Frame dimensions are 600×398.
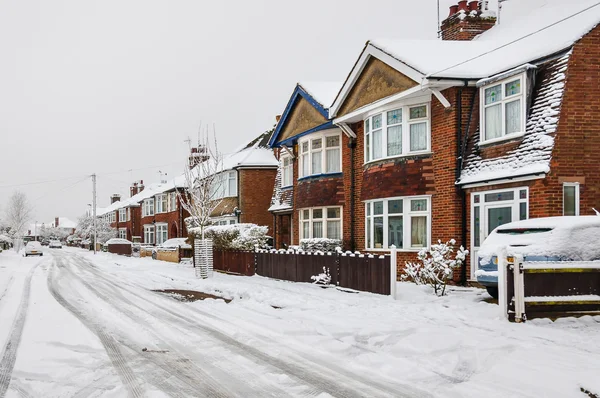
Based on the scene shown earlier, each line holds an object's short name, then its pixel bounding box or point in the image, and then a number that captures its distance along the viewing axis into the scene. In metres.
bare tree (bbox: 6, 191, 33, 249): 94.81
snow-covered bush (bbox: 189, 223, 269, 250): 23.19
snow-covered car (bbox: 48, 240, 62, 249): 80.47
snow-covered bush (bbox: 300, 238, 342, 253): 20.22
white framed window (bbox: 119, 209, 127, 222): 78.34
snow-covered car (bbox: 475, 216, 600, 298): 10.55
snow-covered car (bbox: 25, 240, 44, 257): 49.00
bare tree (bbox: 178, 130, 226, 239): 22.02
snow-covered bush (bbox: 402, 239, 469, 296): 13.68
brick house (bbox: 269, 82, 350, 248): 22.16
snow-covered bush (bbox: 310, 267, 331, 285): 16.66
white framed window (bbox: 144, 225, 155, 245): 61.16
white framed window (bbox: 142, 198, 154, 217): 61.59
